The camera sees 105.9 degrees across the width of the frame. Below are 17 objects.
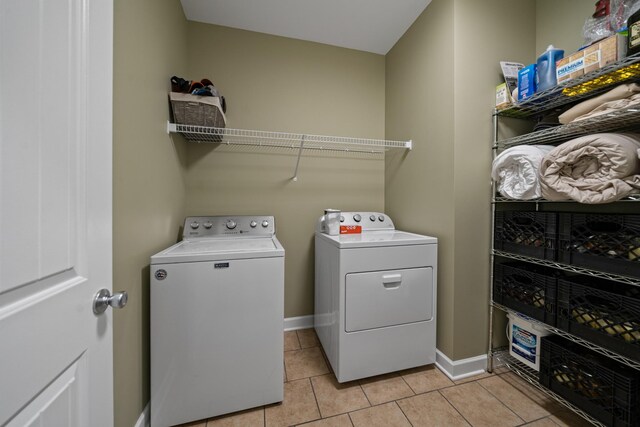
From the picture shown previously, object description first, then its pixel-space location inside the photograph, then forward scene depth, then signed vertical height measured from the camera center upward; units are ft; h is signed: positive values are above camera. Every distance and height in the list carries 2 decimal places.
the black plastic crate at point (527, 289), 4.21 -1.47
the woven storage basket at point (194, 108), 4.90 +2.08
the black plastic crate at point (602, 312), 3.26 -1.47
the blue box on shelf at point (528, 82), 4.60 +2.50
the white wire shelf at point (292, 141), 6.25 +1.94
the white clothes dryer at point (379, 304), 4.73 -1.91
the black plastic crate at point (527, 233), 4.18 -0.40
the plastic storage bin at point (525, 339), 4.58 -2.55
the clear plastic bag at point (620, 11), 3.67 +3.15
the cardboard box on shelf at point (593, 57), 3.50 +2.40
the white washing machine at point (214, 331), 3.81 -2.02
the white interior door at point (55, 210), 1.29 -0.02
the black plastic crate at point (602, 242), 3.27 -0.43
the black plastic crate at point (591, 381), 3.30 -2.58
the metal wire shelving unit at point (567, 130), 3.45 +1.39
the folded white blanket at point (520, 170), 4.29 +0.79
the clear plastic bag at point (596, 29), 4.00 +3.14
